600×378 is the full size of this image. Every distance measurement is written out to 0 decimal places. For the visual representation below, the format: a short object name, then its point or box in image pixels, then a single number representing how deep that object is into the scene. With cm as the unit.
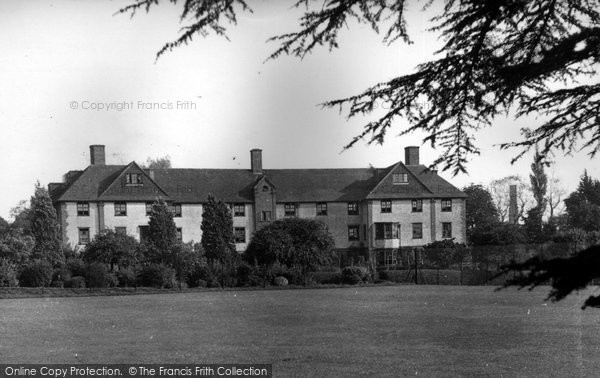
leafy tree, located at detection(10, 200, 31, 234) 8689
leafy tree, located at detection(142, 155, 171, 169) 8706
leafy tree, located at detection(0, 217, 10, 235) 8686
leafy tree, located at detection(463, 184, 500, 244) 8761
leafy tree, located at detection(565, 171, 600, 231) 7094
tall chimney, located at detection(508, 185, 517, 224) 8706
